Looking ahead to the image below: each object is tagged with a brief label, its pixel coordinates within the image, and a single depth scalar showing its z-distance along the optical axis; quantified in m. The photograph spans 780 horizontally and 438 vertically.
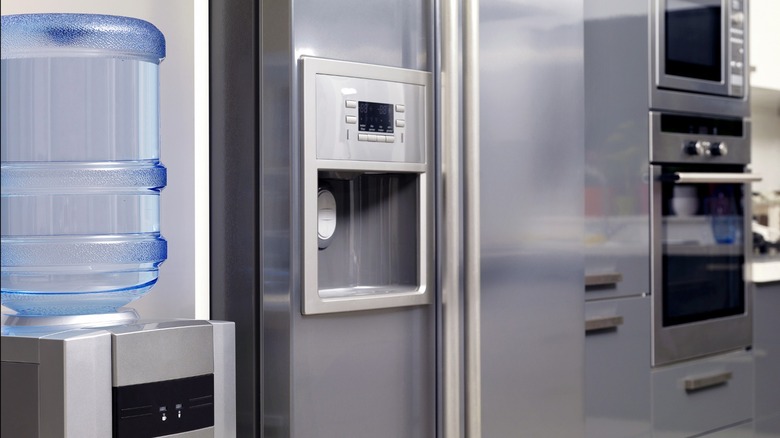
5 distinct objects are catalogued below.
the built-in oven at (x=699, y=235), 2.50
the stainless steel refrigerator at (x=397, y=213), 1.56
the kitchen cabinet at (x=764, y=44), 3.18
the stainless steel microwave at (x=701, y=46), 2.51
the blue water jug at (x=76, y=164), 1.53
